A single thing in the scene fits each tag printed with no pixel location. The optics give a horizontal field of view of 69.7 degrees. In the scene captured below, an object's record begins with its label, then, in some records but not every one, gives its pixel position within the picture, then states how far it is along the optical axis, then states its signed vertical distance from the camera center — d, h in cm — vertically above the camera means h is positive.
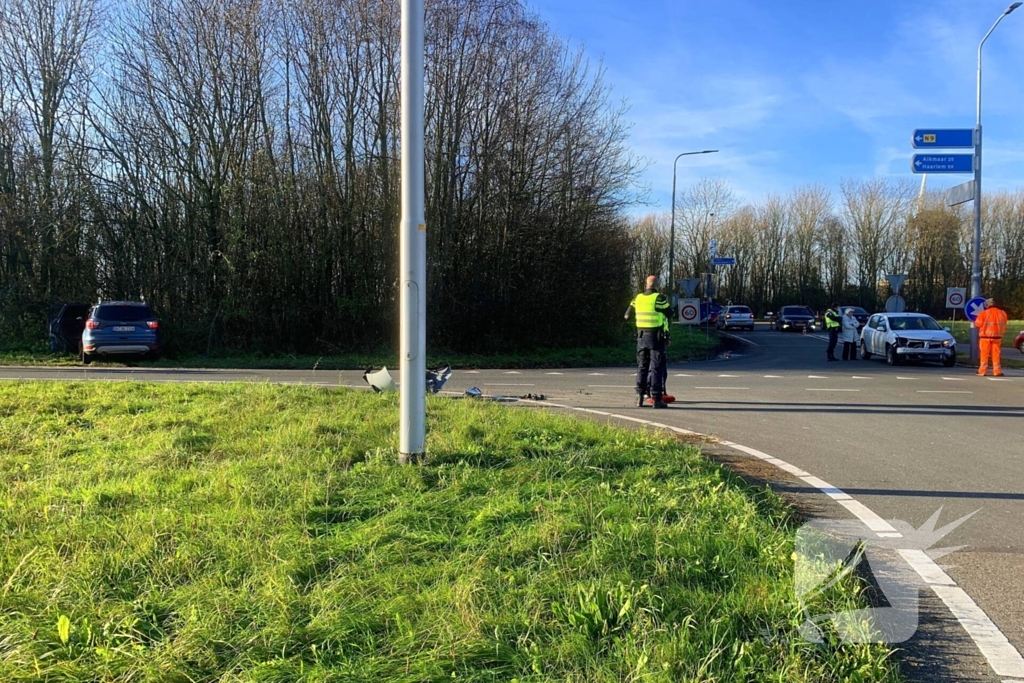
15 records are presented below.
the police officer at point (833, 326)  2254 -41
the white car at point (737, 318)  4872 -40
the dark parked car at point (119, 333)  1883 -65
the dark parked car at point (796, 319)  4778 -43
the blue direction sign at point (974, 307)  1991 +18
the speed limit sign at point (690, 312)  2336 -1
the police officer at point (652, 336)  1095 -37
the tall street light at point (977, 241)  2123 +214
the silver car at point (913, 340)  2041 -76
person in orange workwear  1756 -51
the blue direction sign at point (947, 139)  2114 +503
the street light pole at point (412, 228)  574 +65
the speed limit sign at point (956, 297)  2191 +50
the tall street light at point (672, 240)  3510 +341
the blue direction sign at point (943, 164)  2119 +432
